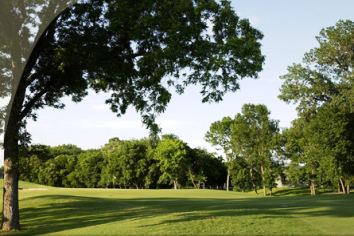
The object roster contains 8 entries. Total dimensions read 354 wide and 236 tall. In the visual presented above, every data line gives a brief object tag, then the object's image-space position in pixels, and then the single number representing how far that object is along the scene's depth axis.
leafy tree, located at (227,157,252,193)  67.69
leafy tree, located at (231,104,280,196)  64.88
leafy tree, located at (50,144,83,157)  102.31
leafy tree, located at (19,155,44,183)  79.57
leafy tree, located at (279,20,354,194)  38.81
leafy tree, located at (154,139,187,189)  72.88
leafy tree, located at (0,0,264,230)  13.64
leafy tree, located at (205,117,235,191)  70.19
